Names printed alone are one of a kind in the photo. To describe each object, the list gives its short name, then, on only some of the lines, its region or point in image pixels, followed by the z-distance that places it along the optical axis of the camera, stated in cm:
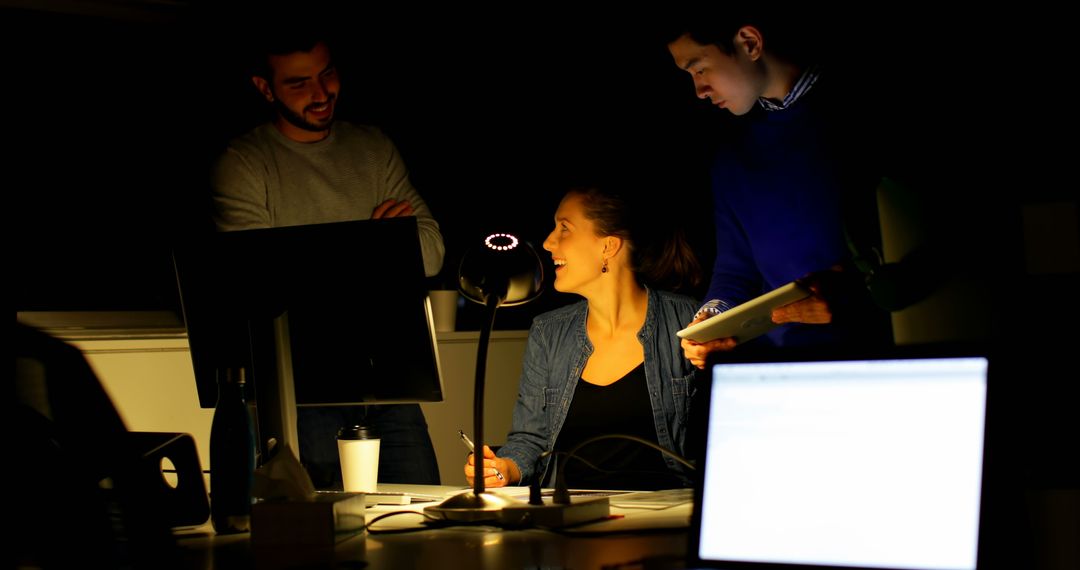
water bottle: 144
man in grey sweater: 293
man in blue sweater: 229
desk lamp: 148
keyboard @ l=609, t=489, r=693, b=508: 160
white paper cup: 179
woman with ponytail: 242
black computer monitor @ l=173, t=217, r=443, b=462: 157
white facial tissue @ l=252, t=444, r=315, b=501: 136
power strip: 137
